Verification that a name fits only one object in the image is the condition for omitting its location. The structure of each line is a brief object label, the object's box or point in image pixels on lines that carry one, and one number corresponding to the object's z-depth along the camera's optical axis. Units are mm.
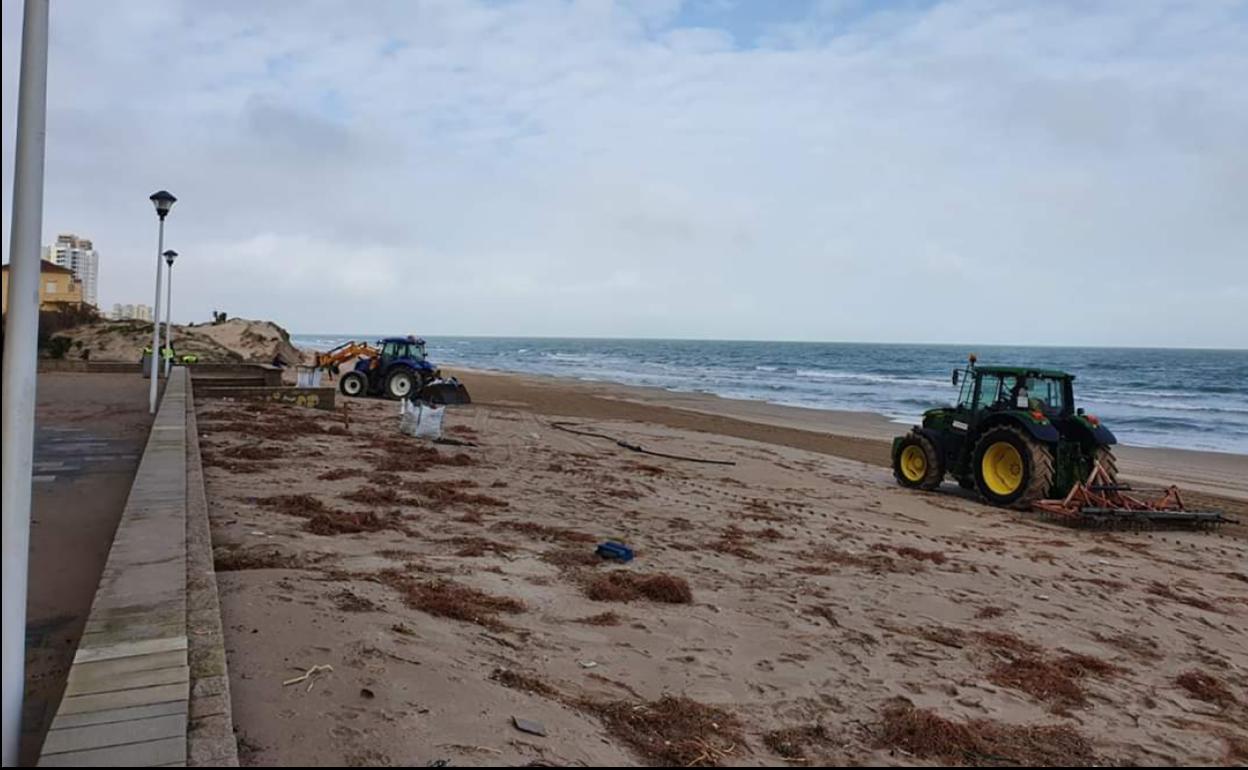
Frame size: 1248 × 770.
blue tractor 22328
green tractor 10539
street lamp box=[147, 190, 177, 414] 13344
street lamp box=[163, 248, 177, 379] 18448
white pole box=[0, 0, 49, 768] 2291
